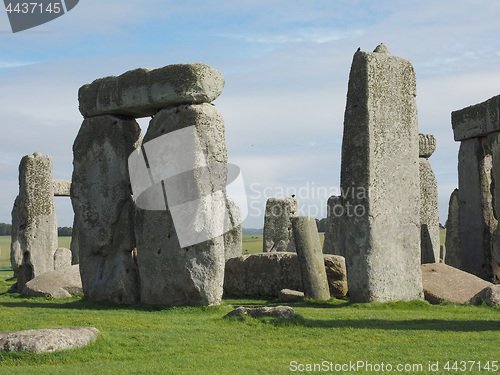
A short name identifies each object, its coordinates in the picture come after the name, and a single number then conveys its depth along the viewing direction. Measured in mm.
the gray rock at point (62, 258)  21906
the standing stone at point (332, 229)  22375
